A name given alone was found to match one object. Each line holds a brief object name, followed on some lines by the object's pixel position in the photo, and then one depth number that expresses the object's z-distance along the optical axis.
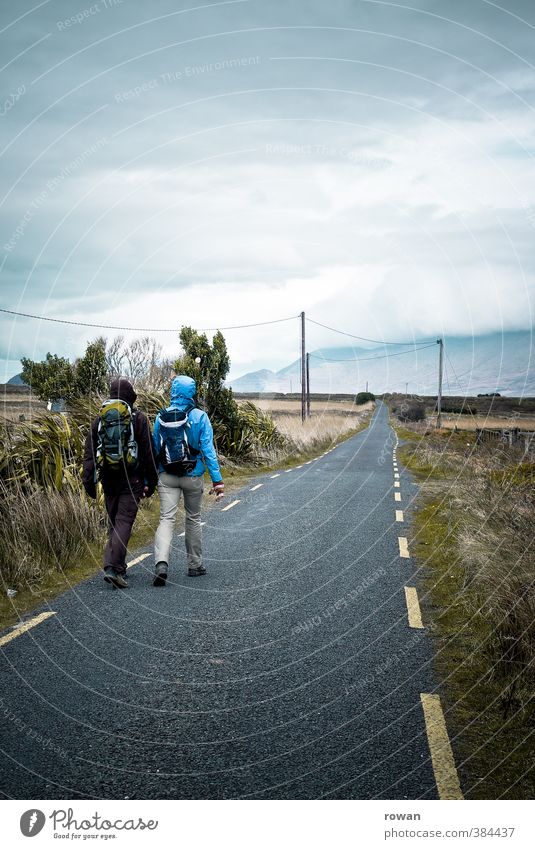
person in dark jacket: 6.66
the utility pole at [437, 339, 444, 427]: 50.86
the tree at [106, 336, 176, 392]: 16.30
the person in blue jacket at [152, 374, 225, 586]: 6.89
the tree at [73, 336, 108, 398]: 13.40
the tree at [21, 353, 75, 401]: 31.56
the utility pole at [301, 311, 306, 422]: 40.19
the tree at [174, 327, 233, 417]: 18.73
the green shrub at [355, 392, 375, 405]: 126.66
